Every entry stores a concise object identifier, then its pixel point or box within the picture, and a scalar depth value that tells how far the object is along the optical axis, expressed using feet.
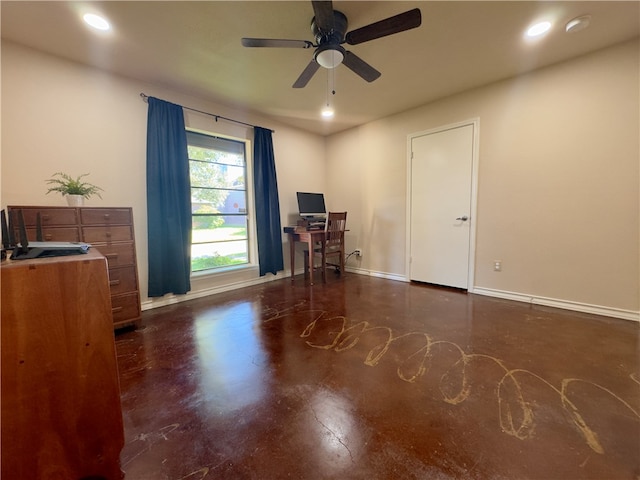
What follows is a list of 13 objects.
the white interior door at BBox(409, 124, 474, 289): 10.70
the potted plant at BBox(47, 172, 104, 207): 7.19
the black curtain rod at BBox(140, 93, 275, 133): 9.19
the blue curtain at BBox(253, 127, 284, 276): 12.35
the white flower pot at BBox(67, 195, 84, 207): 7.14
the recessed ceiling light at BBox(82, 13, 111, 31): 6.24
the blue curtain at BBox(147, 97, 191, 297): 9.27
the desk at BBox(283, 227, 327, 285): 12.54
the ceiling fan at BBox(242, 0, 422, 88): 5.26
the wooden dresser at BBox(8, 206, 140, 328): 6.72
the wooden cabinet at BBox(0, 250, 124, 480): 2.58
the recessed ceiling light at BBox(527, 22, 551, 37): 6.68
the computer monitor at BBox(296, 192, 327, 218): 13.64
